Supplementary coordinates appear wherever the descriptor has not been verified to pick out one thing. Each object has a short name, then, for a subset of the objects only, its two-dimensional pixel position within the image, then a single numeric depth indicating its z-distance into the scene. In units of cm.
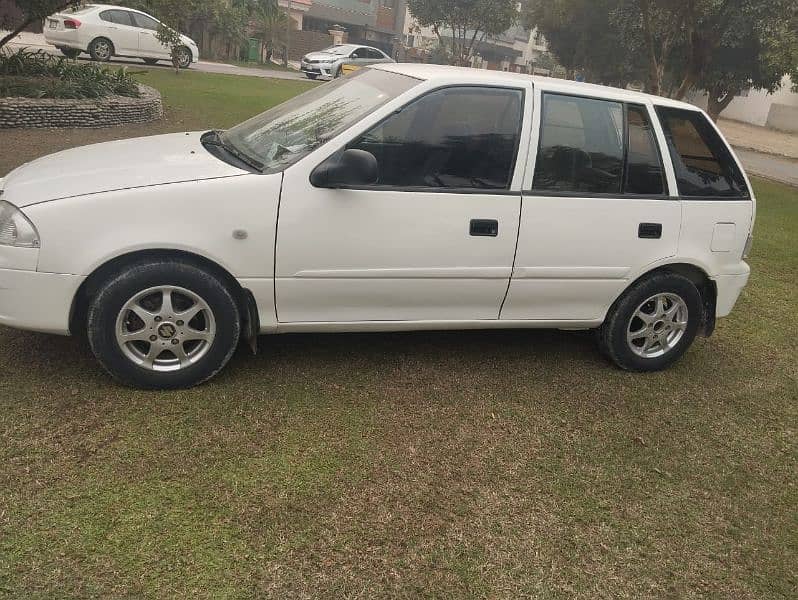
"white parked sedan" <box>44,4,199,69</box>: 1997
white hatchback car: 347
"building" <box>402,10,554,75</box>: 6444
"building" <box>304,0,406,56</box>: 5769
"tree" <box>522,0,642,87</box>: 2392
